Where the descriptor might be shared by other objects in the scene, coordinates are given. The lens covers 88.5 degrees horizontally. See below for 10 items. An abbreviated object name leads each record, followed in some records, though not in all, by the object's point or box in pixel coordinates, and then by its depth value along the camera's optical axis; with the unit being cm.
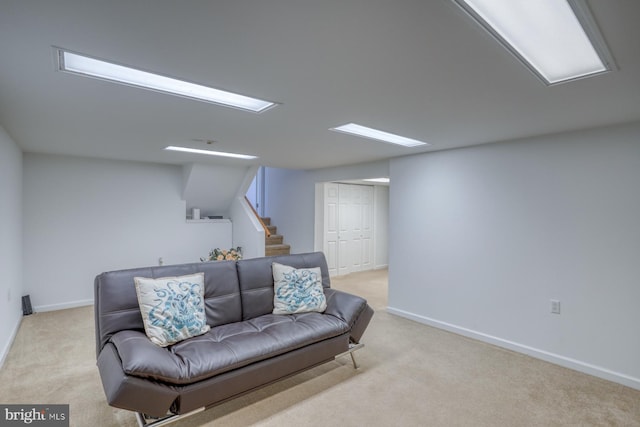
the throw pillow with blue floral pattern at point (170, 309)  222
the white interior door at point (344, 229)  658
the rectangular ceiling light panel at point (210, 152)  396
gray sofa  181
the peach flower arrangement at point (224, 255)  387
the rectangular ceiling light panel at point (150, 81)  170
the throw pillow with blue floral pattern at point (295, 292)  294
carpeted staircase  618
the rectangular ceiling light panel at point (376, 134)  300
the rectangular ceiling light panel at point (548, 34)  122
